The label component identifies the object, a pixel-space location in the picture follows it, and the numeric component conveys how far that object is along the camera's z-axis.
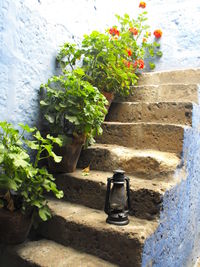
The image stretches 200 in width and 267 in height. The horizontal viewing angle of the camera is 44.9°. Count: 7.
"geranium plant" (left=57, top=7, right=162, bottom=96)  2.21
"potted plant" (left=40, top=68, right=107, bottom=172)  1.81
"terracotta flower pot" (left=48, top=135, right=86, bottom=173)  1.88
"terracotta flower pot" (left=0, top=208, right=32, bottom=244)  1.45
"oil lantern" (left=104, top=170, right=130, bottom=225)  1.44
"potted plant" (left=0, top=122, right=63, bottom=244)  1.35
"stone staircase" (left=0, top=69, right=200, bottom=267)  1.39
